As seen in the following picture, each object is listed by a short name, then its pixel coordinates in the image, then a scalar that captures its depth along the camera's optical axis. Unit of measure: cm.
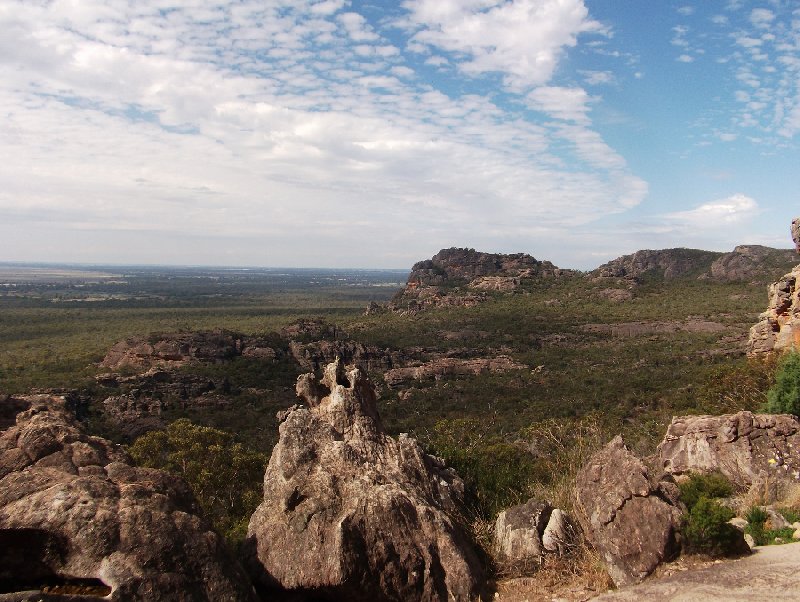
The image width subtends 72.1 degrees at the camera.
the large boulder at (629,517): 854
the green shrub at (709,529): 859
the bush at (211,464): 1909
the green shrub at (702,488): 964
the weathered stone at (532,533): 937
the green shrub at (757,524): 978
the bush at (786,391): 1770
